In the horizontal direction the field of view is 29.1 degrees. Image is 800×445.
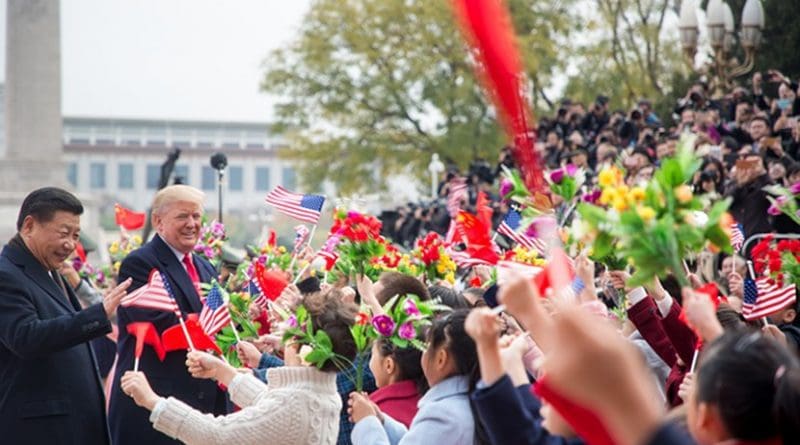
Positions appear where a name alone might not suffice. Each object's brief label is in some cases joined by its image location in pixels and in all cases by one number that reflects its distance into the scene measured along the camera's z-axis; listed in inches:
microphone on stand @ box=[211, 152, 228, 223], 547.2
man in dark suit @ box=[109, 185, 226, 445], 289.0
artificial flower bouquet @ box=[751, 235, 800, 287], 262.7
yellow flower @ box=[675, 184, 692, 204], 146.6
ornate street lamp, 689.0
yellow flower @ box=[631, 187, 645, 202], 146.0
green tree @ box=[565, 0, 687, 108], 1344.7
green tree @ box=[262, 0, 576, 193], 1382.9
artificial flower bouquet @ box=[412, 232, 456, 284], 334.6
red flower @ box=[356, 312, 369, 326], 227.1
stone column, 1579.7
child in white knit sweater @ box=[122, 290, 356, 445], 210.5
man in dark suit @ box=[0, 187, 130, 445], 257.4
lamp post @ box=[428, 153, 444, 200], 1229.7
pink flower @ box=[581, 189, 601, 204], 206.1
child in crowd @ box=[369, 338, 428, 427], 234.5
